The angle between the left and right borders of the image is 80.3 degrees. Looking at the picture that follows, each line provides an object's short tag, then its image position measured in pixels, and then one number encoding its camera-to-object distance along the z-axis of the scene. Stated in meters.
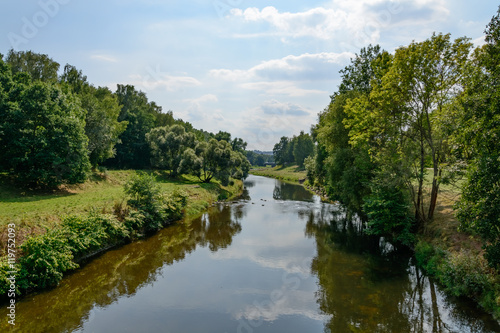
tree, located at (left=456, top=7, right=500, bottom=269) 13.03
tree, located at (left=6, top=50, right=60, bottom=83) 41.06
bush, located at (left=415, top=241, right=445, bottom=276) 18.11
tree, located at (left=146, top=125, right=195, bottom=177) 54.81
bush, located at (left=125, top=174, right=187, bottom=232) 26.23
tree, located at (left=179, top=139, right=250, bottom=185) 50.56
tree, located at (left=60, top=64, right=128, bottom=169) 40.72
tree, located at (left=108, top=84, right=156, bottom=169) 59.81
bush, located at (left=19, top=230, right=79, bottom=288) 14.57
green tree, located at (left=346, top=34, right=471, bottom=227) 19.97
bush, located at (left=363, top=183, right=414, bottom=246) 22.39
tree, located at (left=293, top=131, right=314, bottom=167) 126.38
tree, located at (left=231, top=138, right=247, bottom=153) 99.50
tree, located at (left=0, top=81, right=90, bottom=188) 27.41
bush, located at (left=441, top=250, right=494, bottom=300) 14.14
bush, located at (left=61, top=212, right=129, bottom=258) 18.06
